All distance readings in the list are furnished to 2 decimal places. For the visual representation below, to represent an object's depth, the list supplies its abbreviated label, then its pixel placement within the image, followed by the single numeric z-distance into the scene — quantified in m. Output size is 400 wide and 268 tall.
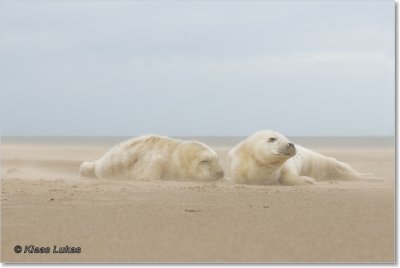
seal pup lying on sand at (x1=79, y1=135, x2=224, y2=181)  20.27
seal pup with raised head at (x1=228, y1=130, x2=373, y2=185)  18.97
